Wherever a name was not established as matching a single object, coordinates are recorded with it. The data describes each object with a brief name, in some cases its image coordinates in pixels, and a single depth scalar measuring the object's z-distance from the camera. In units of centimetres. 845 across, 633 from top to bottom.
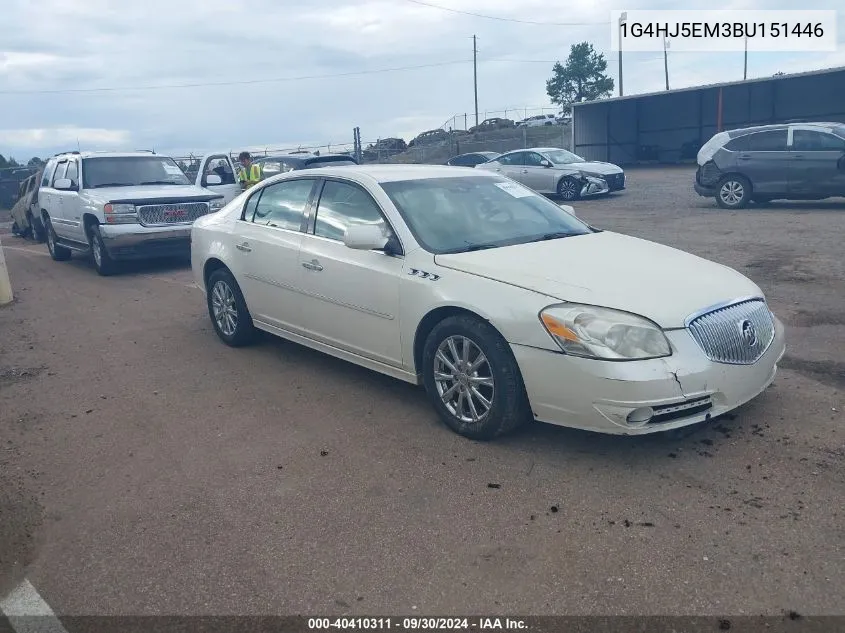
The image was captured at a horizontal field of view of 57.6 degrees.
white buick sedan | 400
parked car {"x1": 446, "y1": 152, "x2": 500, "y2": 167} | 2633
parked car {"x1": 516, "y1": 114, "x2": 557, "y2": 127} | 4959
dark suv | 1427
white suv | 1139
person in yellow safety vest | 1518
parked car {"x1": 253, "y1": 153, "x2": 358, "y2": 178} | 1491
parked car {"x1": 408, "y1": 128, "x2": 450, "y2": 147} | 4357
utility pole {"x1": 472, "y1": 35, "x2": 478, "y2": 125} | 6169
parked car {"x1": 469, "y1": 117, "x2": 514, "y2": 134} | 4438
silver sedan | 1992
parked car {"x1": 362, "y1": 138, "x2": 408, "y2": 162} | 3872
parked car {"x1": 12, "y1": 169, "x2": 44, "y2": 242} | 1618
